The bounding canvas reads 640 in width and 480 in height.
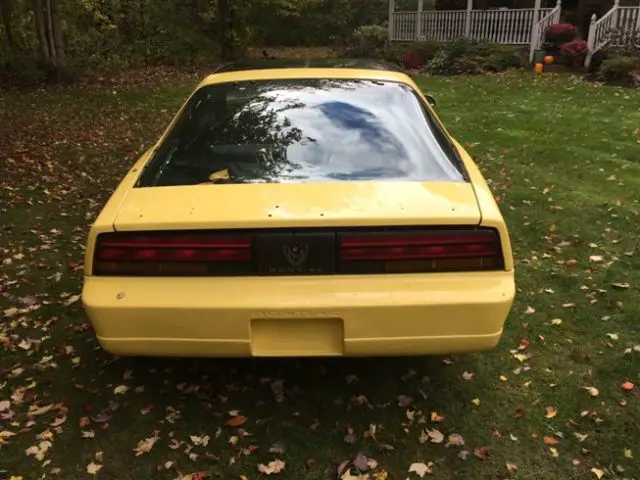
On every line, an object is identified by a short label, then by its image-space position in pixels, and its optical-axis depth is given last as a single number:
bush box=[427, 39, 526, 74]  17.28
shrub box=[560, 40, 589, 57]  16.23
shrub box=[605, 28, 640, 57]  14.74
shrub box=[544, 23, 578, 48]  17.48
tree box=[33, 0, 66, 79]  14.12
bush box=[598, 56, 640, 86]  13.82
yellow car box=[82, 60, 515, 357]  2.61
